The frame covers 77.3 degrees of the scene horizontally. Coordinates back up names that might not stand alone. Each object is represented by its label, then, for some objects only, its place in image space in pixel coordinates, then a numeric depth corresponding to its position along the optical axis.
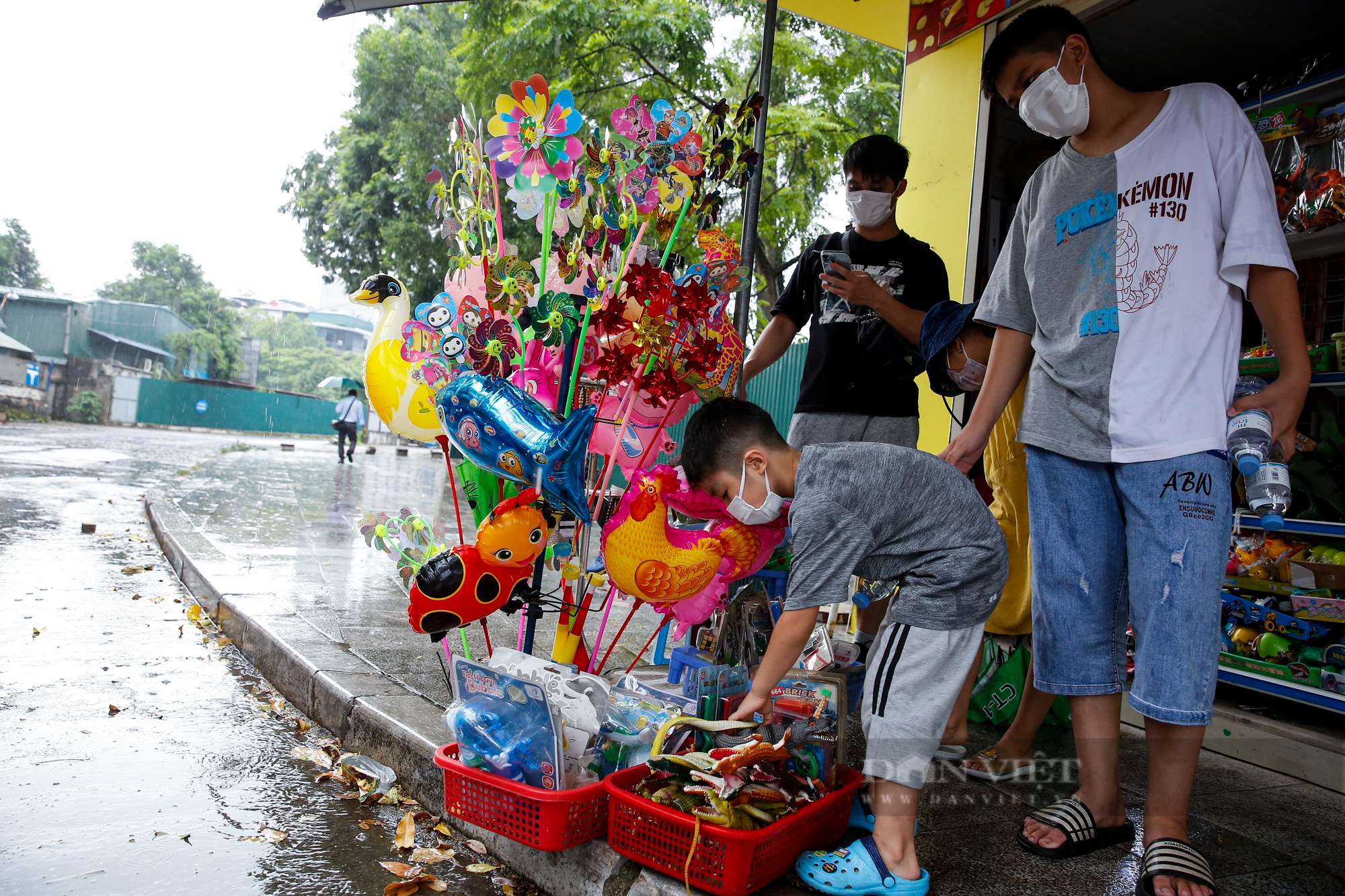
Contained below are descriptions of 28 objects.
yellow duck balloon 2.29
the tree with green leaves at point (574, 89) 8.92
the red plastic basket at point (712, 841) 1.52
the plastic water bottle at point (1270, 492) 1.63
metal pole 2.50
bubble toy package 1.77
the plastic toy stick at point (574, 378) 2.10
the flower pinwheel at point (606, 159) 2.15
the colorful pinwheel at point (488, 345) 2.09
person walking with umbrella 15.81
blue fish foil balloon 1.89
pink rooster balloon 1.99
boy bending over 1.67
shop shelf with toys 2.76
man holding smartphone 2.58
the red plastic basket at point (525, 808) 1.73
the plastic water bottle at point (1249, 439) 1.65
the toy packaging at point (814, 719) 1.87
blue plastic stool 2.17
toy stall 1.74
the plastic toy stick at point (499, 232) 2.19
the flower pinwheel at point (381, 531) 2.19
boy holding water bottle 1.68
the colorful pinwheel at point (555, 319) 2.07
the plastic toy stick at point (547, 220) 2.13
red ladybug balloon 1.96
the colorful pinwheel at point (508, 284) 2.09
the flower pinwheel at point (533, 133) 2.03
